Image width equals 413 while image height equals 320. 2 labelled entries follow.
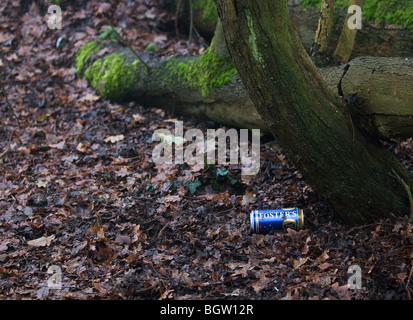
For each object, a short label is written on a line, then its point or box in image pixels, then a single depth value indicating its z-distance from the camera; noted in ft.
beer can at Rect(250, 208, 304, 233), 14.06
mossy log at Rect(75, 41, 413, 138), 12.59
